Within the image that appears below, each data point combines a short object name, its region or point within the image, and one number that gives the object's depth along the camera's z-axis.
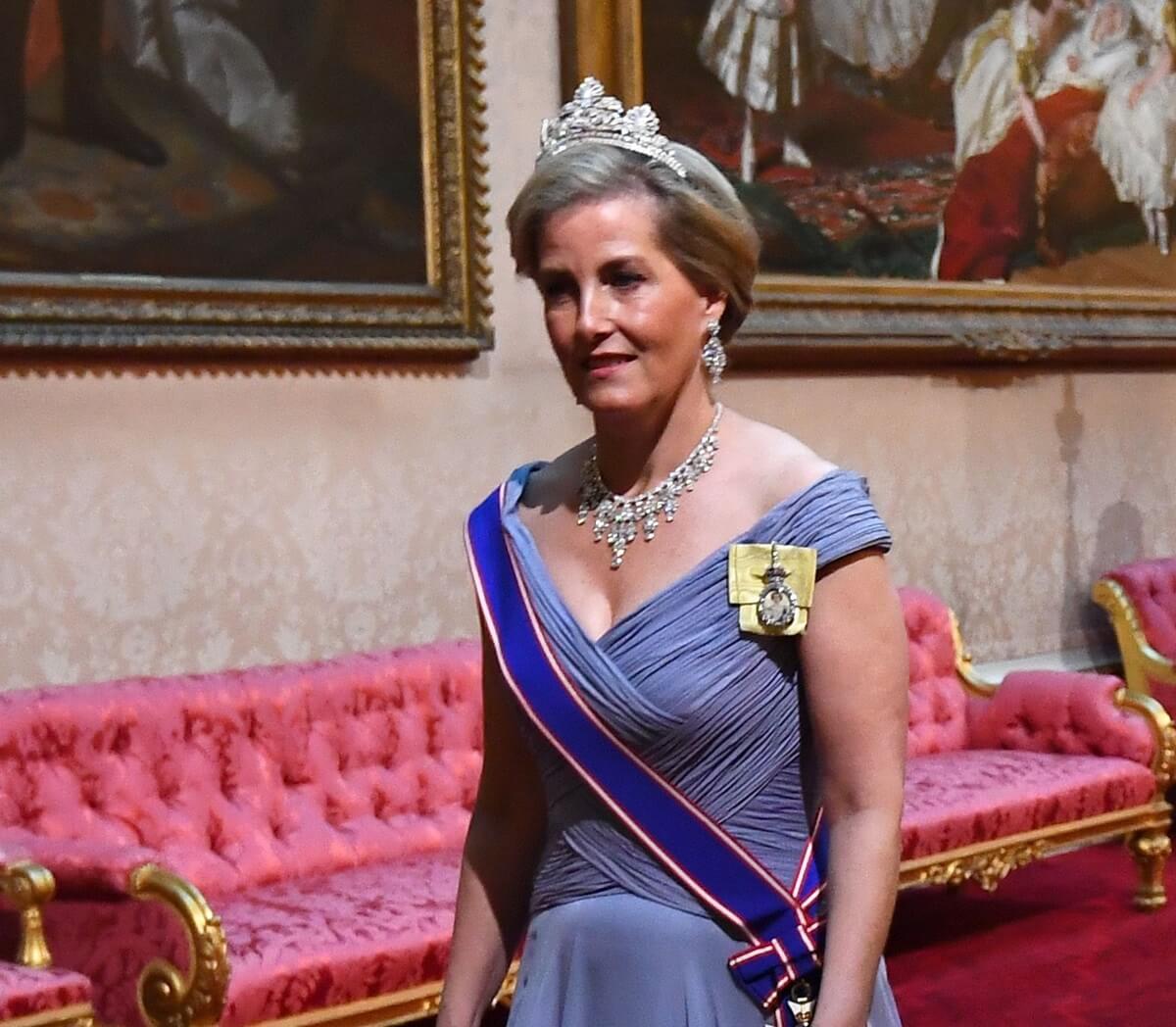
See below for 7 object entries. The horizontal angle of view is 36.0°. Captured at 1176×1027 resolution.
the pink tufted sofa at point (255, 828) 3.87
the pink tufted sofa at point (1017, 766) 5.64
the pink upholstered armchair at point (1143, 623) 7.19
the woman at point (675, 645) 1.60
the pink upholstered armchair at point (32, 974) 3.56
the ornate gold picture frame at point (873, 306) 5.93
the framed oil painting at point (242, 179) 4.68
